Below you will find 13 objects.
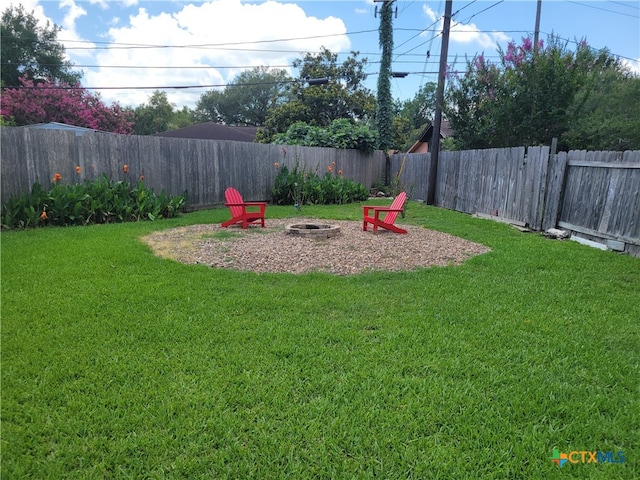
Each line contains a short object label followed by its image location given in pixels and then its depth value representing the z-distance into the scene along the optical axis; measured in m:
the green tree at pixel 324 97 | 22.80
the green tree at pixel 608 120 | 11.55
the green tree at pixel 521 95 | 10.13
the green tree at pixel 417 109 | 37.88
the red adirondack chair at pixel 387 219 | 6.66
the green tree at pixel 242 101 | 42.34
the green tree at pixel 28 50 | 23.80
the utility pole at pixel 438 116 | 10.86
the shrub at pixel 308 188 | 11.20
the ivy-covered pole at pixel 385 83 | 15.12
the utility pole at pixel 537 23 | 15.08
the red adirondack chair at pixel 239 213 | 6.98
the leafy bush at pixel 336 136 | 13.93
